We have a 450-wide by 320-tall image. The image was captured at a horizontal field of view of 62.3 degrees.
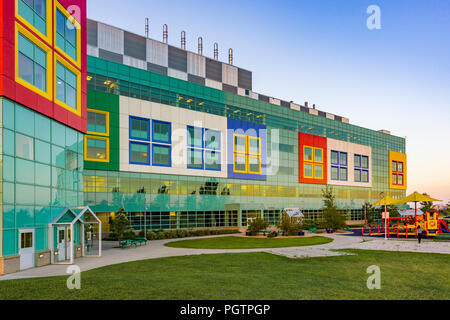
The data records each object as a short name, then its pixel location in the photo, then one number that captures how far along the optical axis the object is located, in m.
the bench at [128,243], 32.74
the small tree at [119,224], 38.47
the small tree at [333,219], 50.81
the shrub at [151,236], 42.02
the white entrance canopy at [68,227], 23.39
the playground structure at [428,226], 40.78
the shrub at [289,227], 44.03
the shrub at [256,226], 45.47
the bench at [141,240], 35.12
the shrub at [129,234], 38.02
